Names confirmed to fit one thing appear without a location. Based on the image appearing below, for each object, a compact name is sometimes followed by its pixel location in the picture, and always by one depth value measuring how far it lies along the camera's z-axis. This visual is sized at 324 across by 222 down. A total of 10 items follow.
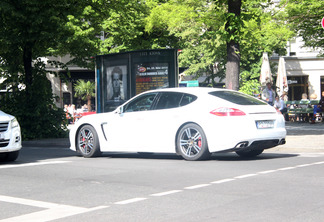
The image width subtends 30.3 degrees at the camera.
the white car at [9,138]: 11.90
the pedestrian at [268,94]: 23.14
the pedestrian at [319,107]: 26.55
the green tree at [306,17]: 28.05
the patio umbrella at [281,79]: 29.59
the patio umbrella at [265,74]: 27.38
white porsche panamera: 11.14
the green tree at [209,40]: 31.80
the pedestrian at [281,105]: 26.99
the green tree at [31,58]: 19.42
